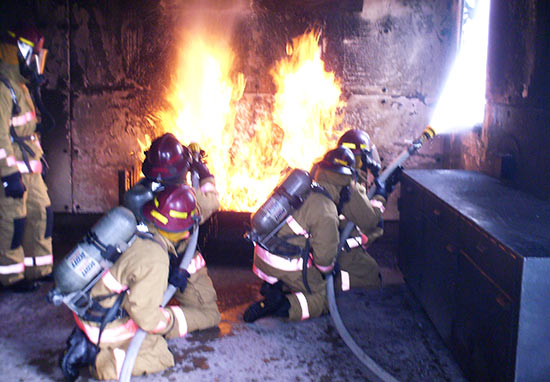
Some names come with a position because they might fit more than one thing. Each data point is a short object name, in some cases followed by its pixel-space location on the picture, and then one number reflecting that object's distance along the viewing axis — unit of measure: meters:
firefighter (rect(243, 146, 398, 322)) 4.58
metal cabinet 2.66
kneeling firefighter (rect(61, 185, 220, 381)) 3.49
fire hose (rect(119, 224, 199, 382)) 3.29
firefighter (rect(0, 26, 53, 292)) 5.00
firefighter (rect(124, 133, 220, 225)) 4.11
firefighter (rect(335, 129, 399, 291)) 5.25
